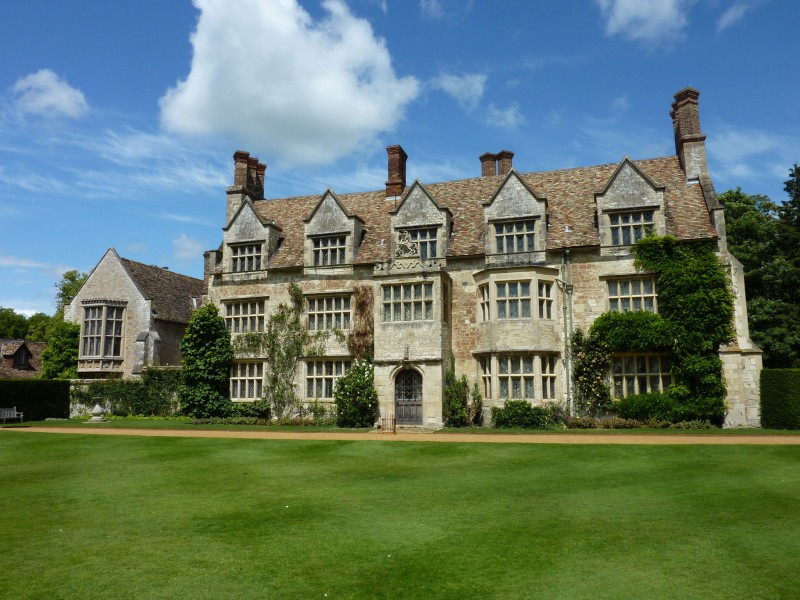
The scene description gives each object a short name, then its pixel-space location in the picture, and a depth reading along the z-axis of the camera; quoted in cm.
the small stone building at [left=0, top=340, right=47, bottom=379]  4688
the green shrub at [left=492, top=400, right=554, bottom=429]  2466
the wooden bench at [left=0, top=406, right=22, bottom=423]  2756
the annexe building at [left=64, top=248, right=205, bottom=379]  3566
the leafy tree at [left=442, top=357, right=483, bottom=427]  2581
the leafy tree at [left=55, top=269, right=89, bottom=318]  6119
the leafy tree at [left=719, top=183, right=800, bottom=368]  3450
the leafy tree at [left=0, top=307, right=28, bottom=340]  7019
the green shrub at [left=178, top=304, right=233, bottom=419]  2991
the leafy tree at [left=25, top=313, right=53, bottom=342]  6212
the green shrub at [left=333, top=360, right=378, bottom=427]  2636
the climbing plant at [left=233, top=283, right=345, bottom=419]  2964
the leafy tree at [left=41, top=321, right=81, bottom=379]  3738
